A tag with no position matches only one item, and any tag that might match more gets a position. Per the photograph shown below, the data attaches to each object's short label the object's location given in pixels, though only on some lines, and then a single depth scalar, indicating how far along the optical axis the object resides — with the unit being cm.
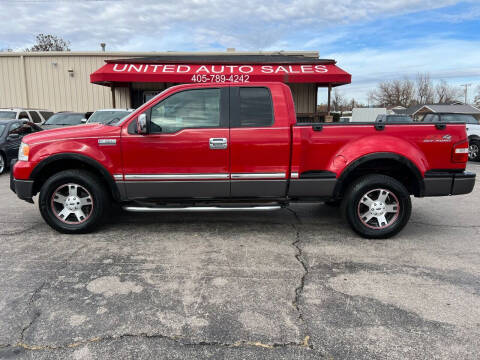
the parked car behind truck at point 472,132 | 1327
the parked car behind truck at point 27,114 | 1220
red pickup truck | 443
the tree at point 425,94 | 8344
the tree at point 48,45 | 3953
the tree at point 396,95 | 8381
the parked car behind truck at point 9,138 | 977
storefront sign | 1455
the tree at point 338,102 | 8325
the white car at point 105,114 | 1031
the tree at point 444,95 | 8344
